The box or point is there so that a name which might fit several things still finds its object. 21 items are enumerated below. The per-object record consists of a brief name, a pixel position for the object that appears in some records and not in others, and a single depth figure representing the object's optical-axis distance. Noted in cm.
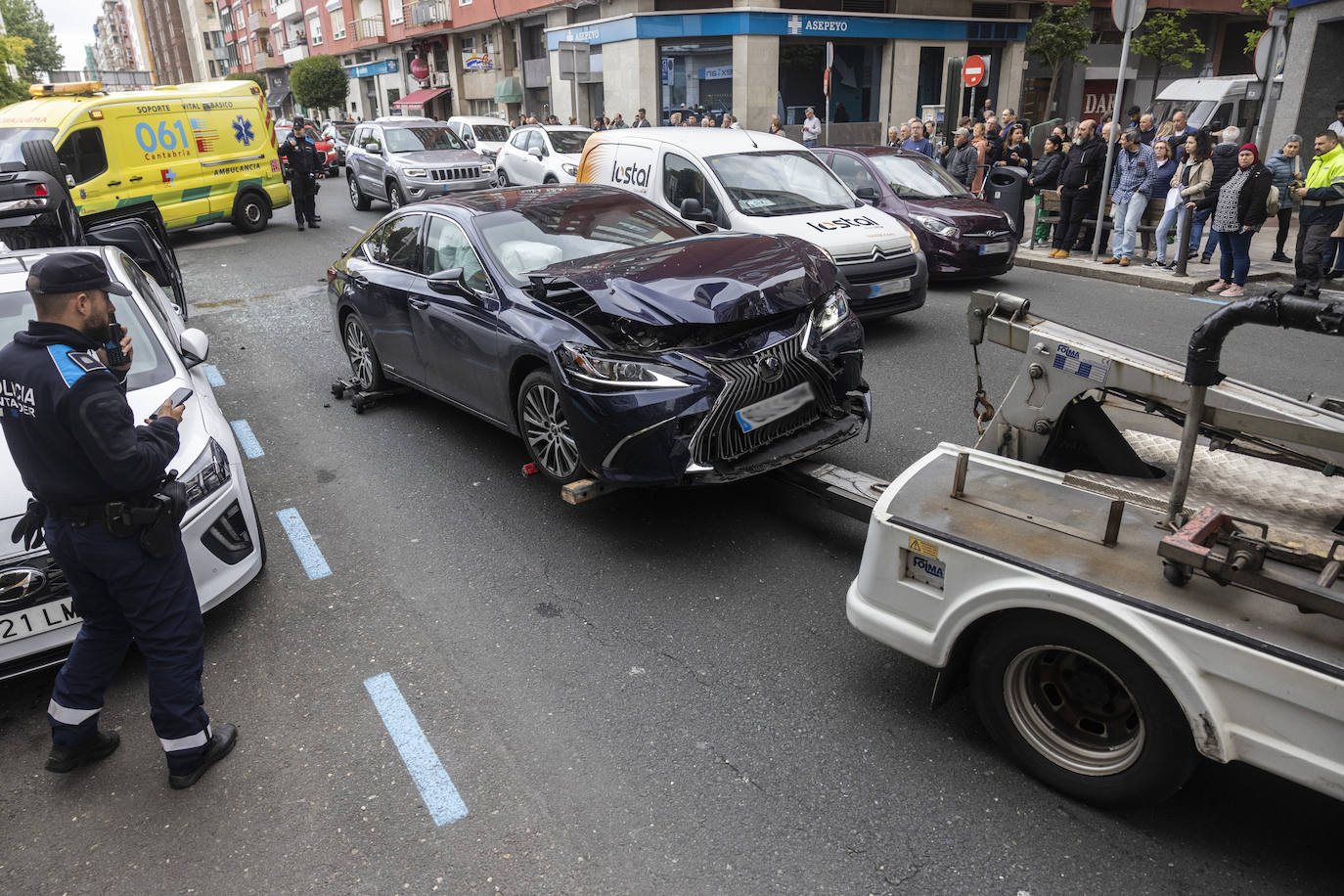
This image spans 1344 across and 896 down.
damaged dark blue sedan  453
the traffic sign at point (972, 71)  1952
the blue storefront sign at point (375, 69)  4981
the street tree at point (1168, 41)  3094
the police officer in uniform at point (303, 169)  1611
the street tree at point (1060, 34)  2977
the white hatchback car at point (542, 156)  1600
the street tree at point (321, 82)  5175
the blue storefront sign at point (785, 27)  2802
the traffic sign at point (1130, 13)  1141
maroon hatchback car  1052
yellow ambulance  1373
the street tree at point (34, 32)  7019
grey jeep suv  1697
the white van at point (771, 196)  851
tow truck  246
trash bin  1263
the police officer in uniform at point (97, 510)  295
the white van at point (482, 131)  2288
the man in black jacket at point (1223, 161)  1052
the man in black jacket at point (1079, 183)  1217
